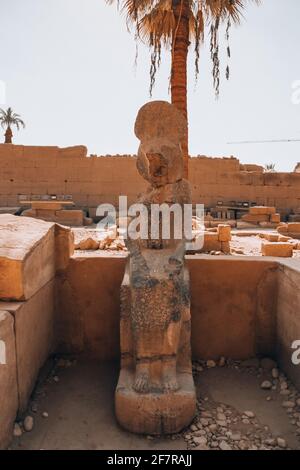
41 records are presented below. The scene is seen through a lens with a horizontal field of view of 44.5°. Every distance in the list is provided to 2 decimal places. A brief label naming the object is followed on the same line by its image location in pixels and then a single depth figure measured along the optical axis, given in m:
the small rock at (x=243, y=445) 2.28
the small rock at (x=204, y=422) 2.49
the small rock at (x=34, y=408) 2.61
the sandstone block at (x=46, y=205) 11.82
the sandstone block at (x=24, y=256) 2.49
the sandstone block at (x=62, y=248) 3.34
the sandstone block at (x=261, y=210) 13.59
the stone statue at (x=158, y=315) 2.36
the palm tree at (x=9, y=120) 23.33
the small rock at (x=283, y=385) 2.85
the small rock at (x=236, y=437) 2.36
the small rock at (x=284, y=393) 2.78
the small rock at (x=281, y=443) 2.28
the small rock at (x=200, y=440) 2.30
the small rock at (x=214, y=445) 2.29
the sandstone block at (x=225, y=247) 7.64
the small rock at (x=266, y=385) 2.92
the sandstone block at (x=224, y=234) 7.63
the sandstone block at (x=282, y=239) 9.02
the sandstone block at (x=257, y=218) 13.63
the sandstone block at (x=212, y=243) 7.66
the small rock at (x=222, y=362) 3.28
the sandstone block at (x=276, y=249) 7.18
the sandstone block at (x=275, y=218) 13.45
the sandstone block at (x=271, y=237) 9.13
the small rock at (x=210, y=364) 3.26
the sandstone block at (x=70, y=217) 11.91
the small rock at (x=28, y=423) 2.40
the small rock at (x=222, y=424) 2.49
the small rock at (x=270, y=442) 2.31
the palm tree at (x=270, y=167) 33.37
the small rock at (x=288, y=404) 2.64
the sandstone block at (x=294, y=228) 11.40
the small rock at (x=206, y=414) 2.58
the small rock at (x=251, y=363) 3.23
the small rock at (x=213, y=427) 2.44
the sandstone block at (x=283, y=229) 11.40
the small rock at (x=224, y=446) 2.27
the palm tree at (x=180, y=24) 7.33
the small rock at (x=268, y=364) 3.17
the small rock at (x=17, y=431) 2.32
